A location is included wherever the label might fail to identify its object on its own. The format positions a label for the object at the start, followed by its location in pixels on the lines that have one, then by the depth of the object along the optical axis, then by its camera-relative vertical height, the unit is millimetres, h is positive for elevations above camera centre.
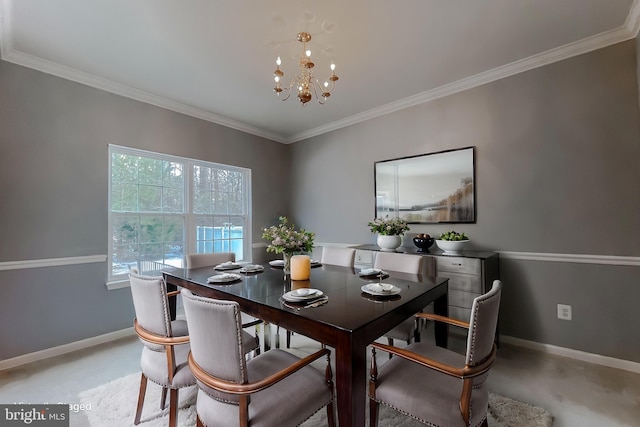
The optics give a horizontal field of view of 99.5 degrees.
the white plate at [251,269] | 2354 -444
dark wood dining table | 1099 -465
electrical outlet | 2471 -883
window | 3086 +126
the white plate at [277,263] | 2621 -445
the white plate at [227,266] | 2408 -428
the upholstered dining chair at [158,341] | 1465 -653
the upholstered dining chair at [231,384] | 1079 -672
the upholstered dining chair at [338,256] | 2676 -393
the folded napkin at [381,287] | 1589 -422
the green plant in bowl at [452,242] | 2824 -267
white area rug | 1668 -1262
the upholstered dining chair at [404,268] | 2004 -439
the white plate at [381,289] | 1570 -430
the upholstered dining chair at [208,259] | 2605 -410
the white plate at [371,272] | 2103 -434
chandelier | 1976 +1482
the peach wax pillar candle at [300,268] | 1988 -368
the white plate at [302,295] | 1469 -431
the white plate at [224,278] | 1963 -440
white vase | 3195 -295
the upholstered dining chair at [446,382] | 1153 -805
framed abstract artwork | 3027 +361
